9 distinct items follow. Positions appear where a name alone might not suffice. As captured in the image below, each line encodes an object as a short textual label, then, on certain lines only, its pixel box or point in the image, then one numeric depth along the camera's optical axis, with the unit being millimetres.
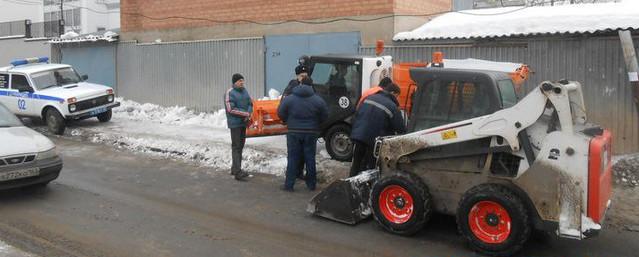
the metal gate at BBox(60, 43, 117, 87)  20531
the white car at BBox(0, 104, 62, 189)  7590
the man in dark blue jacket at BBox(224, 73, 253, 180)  9352
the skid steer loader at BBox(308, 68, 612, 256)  5324
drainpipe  9719
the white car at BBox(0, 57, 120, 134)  14664
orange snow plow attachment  10625
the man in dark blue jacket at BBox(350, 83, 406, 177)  7223
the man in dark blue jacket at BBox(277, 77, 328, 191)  8273
